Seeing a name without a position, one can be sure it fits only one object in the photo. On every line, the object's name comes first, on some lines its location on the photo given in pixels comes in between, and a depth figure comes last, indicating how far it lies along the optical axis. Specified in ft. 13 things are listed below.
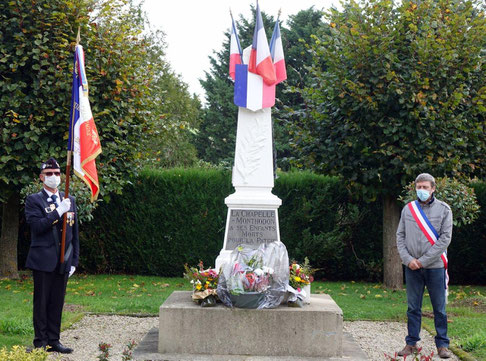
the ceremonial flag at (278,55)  28.25
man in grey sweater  20.84
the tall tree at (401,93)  36.11
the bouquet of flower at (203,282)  21.53
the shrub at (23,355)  12.99
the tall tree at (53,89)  36.29
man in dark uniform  20.74
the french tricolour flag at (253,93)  27.22
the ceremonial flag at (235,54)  28.25
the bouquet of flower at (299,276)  22.38
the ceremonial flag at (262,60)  27.40
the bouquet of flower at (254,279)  20.93
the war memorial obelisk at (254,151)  26.55
